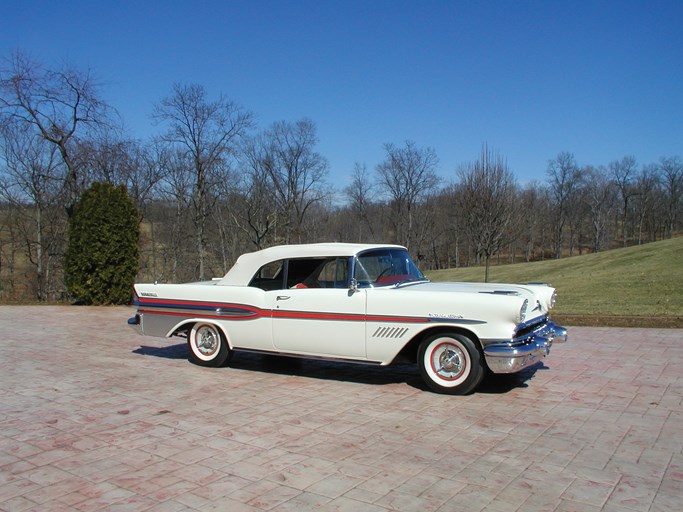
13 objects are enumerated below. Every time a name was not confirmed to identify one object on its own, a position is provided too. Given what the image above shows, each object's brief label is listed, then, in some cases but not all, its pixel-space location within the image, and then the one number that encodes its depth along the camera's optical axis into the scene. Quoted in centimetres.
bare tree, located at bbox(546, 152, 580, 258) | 7378
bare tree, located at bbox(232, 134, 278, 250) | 4150
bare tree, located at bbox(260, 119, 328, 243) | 4669
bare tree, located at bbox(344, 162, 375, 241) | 6343
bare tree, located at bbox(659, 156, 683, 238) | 7412
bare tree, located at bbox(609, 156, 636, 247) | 7700
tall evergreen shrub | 1566
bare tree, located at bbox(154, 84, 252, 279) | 3095
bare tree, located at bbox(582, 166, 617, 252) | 7356
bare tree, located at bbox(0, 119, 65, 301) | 2947
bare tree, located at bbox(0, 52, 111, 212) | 1930
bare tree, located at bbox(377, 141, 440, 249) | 5900
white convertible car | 596
